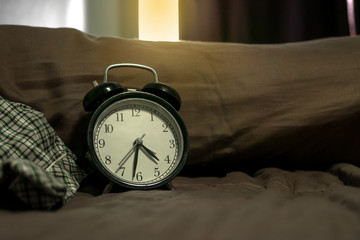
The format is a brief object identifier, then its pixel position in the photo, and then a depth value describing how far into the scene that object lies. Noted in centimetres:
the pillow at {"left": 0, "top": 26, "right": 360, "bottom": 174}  115
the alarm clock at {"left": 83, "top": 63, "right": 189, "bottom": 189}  94
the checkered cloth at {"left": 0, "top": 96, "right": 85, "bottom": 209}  59
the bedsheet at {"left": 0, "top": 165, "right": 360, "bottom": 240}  50
